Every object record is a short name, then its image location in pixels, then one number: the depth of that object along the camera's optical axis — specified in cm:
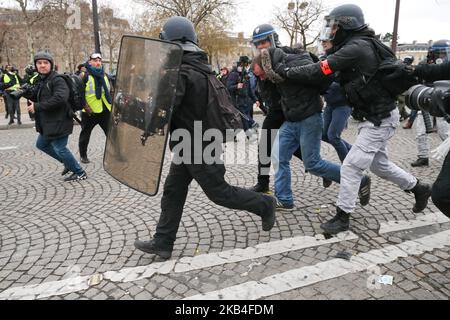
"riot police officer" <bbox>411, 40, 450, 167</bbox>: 517
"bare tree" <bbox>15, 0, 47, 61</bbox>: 2591
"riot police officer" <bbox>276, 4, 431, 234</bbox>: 289
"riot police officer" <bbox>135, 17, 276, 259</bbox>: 250
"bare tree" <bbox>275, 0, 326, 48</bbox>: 2769
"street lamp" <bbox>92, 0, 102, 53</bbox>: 1336
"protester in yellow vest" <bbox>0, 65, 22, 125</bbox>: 1141
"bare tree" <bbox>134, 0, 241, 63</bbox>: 2659
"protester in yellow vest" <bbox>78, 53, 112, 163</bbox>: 593
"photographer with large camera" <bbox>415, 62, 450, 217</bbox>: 236
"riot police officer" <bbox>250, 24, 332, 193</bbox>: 365
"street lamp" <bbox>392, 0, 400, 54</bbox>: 1595
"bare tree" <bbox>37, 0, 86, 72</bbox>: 3173
